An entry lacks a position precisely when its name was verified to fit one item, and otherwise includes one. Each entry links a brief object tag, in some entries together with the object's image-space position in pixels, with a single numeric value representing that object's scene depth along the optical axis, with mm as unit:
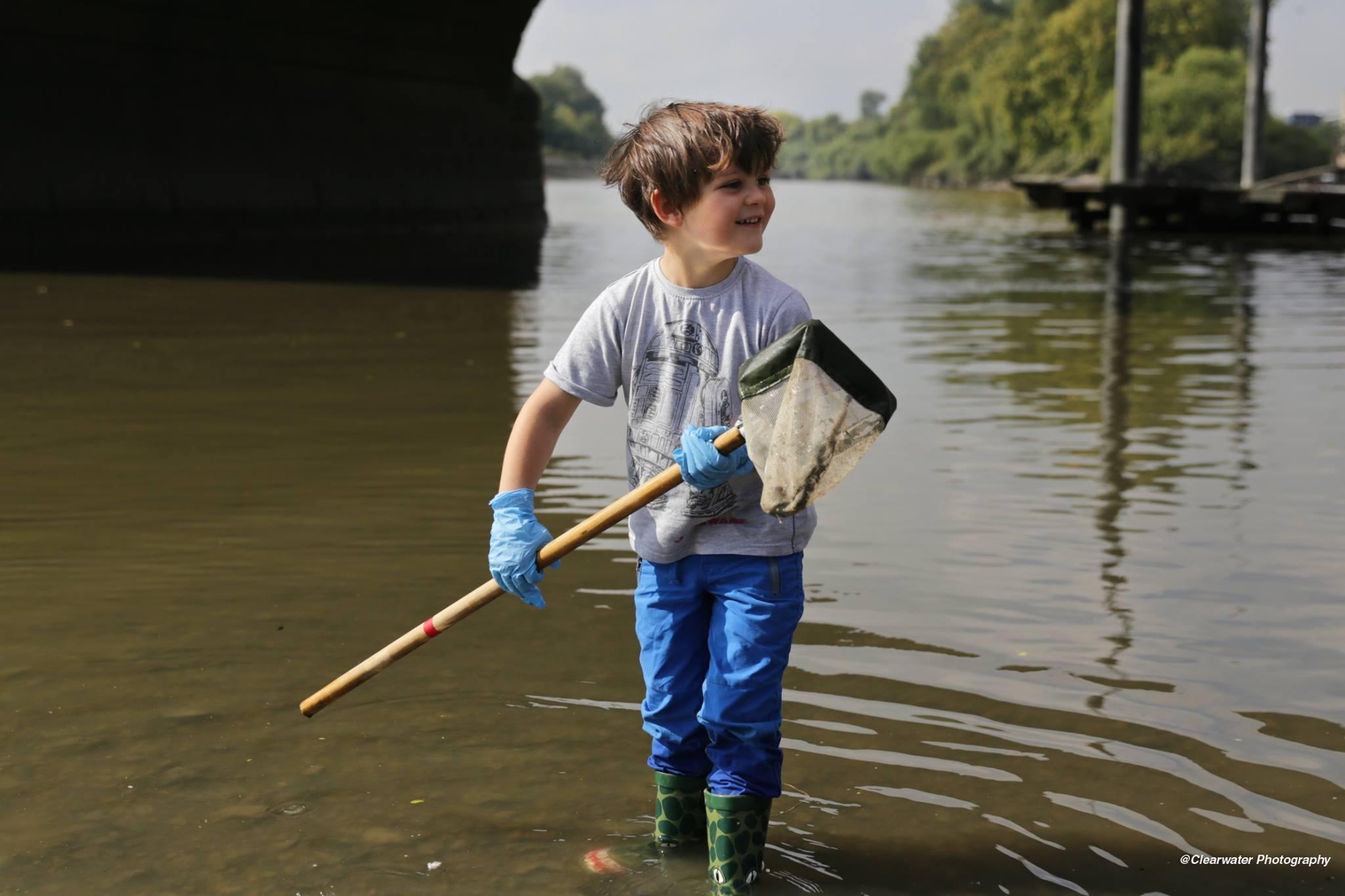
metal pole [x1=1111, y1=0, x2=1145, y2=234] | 27766
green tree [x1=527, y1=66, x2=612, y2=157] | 178375
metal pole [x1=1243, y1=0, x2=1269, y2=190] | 33531
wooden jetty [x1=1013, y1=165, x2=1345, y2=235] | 28375
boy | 2672
